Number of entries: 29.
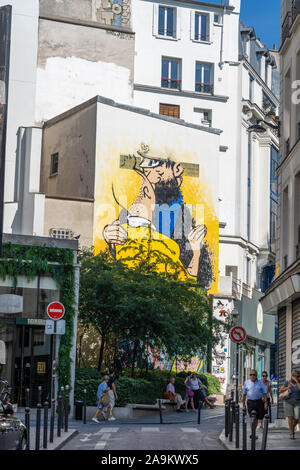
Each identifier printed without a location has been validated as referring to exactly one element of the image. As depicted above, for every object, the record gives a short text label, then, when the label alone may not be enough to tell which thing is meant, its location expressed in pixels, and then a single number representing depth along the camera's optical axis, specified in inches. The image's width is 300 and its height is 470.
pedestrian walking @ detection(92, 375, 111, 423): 1198.3
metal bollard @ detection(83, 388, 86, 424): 1137.2
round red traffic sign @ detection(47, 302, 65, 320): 946.7
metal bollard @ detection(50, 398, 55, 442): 754.2
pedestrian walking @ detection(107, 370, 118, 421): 1216.8
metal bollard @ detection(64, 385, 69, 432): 888.7
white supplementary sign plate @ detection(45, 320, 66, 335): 915.4
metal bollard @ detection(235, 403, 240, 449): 698.9
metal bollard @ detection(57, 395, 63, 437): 811.5
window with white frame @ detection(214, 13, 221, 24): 2423.5
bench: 1325.0
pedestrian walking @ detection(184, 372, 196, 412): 1472.7
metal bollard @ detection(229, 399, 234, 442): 766.6
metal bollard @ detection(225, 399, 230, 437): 827.4
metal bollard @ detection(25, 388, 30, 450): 617.6
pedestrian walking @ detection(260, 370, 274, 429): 967.5
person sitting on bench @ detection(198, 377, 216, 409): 1516.7
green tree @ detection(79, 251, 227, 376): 1432.1
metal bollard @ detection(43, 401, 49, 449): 697.0
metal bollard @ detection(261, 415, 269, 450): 574.2
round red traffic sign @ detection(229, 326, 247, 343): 1159.6
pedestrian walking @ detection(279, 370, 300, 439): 839.1
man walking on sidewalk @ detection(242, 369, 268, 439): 888.9
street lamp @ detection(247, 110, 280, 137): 1151.3
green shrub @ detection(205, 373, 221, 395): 1810.3
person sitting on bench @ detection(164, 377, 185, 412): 1462.8
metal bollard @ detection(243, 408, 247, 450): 646.0
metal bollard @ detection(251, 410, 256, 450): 588.7
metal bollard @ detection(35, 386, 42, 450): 653.3
